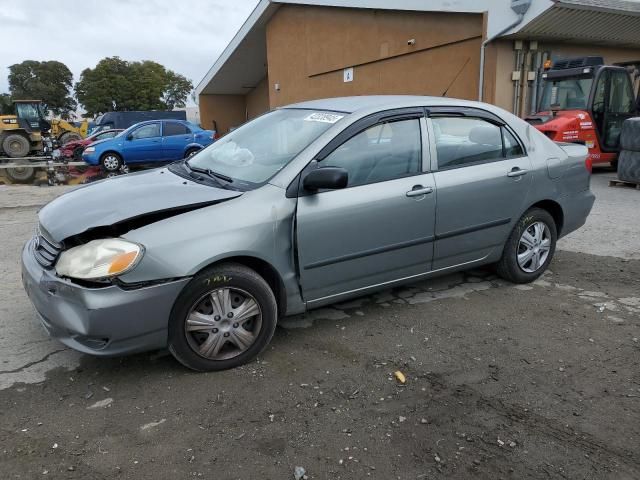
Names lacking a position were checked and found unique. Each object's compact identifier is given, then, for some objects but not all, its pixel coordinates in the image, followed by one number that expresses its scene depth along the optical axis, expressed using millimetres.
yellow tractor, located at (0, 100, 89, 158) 22438
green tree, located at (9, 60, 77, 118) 74438
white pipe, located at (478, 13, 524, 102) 11289
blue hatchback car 15531
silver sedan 2852
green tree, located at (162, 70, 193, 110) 79875
